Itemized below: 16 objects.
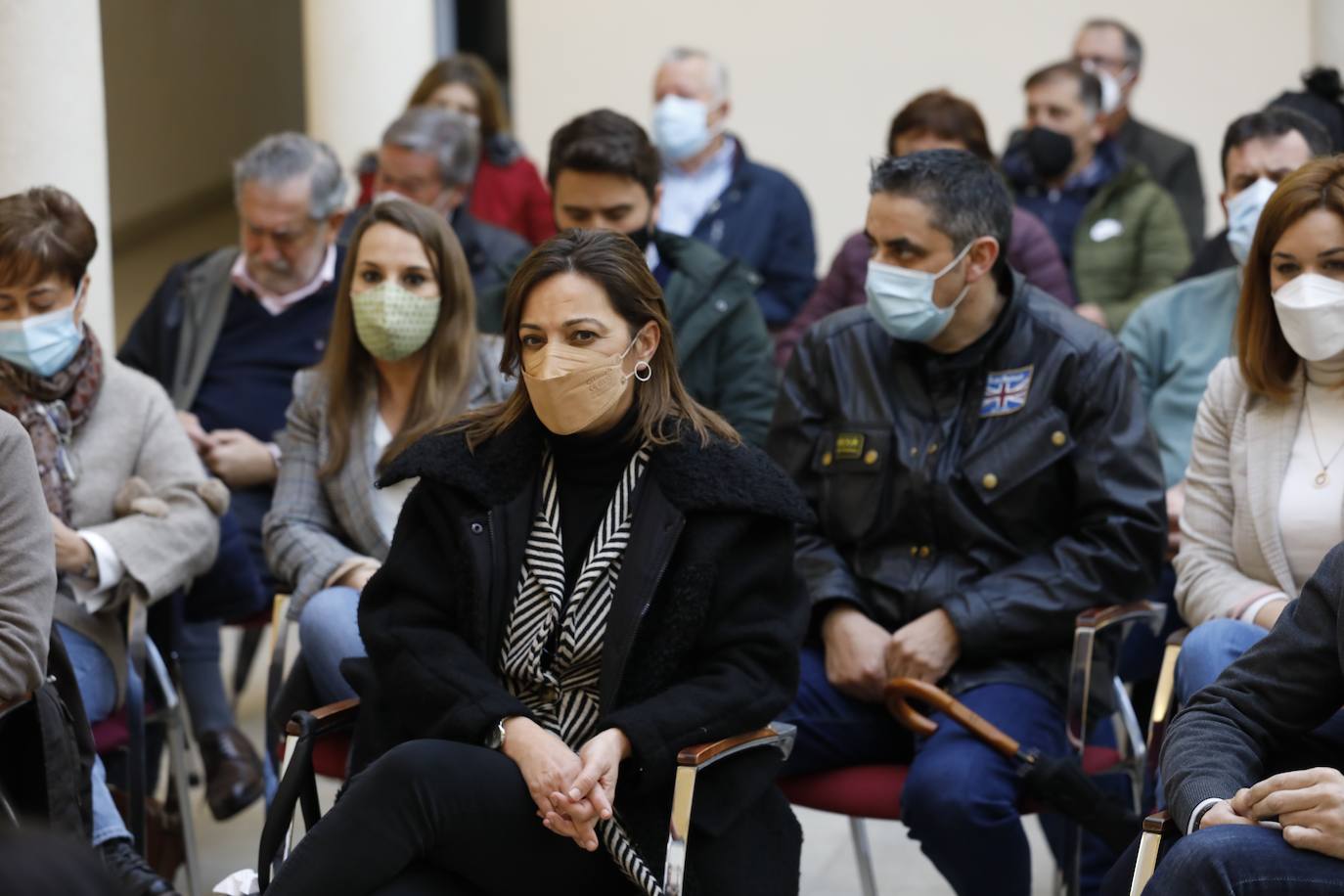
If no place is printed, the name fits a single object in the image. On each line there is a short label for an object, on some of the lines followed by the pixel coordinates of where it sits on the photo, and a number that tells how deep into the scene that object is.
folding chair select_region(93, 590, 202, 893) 8.06
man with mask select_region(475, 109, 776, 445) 9.75
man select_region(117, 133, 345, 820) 10.27
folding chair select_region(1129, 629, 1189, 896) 7.41
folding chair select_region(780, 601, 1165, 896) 7.63
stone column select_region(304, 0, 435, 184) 14.84
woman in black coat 6.26
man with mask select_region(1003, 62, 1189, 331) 11.77
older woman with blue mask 8.12
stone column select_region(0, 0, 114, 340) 9.30
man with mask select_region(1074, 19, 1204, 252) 13.48
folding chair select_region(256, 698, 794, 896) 6.25
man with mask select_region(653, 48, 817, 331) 12.30
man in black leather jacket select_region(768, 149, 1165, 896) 7.87
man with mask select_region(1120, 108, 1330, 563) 9.37
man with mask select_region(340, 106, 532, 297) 11.49
